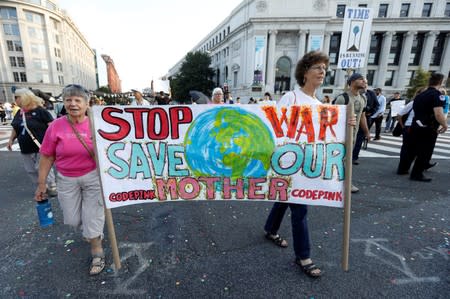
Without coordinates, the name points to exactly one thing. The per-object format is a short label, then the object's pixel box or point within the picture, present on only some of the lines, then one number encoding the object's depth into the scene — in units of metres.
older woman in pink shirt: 2.01
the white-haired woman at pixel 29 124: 3.50
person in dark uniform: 4.12
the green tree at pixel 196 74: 47.88
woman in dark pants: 2.11
